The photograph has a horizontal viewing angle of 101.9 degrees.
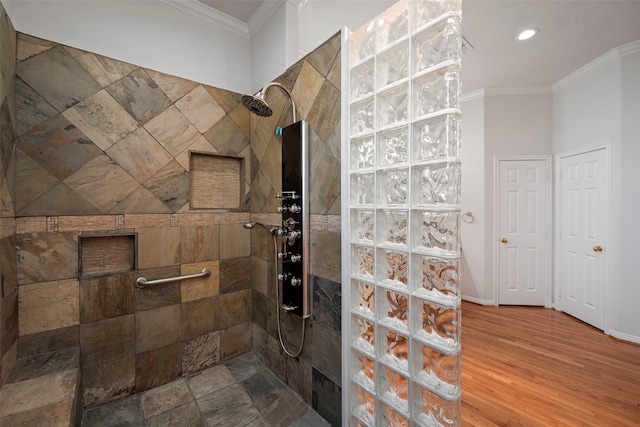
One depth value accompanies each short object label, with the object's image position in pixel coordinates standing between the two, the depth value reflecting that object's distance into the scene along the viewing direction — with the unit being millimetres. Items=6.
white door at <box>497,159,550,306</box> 3490
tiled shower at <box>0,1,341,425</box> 1490
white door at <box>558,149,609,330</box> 2830
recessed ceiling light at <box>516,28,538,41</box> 2398
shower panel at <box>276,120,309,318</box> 1649
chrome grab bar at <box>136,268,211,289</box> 1783
